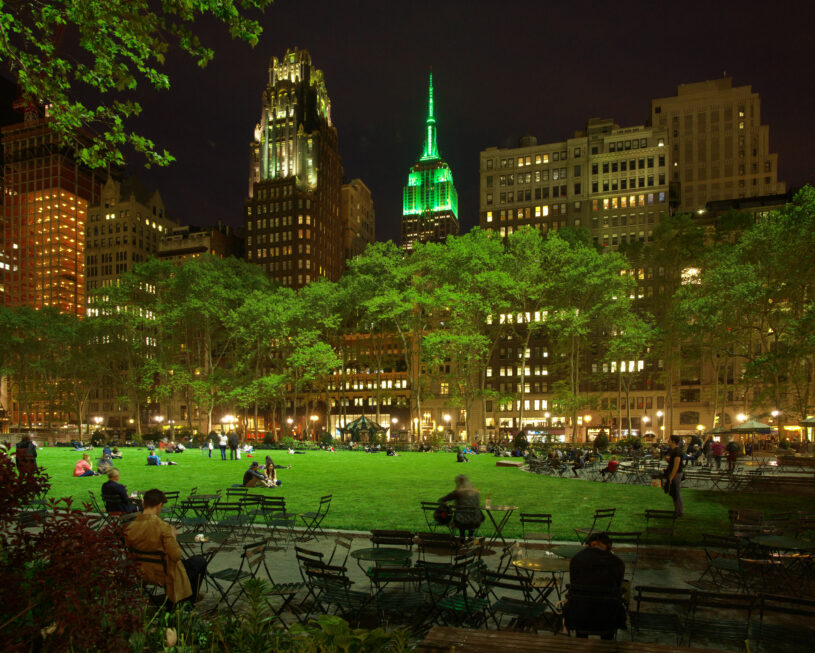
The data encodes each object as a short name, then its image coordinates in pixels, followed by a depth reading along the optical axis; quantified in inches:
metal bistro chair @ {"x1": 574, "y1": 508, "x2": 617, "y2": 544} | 458.6
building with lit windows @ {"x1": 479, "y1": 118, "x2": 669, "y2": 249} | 3806.6
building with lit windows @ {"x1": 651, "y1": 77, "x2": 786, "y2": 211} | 4505.4
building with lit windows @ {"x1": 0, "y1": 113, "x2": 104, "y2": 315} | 5625.0
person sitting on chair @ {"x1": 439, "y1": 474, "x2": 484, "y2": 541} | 423.8
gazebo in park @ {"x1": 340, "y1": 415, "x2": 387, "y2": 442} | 2076.5
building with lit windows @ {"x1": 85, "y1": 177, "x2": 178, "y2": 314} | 5270.7
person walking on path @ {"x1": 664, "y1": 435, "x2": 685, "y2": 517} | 554.3
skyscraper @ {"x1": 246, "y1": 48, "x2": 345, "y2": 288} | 5068.9
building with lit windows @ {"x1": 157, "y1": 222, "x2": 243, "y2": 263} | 5334.6
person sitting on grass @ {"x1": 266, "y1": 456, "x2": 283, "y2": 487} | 802.2
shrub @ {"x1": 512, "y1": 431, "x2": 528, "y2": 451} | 1691.7
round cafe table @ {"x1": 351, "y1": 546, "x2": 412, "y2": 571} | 318.7
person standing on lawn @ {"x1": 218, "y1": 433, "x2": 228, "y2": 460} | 1518.2
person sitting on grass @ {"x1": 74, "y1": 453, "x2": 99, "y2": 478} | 922.1
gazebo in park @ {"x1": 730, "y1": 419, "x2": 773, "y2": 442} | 1343.5
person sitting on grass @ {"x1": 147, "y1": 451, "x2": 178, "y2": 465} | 1222.3
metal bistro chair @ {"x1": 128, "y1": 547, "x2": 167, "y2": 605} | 262.5
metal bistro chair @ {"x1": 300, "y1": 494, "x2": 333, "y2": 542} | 466.2
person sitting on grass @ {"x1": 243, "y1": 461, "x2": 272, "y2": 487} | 761.0
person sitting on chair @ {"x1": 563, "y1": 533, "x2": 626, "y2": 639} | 240.5
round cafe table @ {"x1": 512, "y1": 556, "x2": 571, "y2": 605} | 289.7
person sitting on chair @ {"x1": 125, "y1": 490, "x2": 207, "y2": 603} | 264.2
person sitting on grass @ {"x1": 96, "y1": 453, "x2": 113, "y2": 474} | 857.8
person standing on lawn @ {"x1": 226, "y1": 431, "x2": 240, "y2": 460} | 1498.5
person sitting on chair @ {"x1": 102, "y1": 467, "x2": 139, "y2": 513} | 454.3
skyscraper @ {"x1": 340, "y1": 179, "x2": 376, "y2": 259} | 6747.1
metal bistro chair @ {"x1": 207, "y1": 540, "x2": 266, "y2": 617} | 285.3
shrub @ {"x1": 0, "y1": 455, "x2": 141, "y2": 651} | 162.2
